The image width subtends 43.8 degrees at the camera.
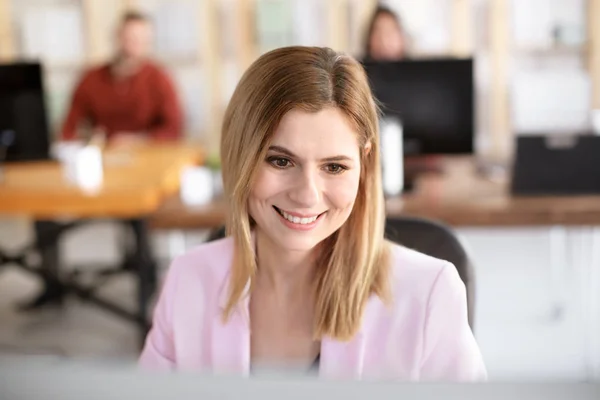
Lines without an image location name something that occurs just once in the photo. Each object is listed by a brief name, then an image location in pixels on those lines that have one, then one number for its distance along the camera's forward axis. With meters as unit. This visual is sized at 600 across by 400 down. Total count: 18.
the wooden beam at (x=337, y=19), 3.55
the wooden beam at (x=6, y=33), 3.77
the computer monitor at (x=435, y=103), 1.79
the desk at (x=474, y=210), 1.72
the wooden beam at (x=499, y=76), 3.49
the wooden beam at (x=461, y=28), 3.50
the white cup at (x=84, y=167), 2.11
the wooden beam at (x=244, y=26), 3.66
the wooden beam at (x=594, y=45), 3.46
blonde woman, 0.54
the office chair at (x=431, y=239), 0.73
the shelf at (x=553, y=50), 3.53
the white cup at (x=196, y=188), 1.89
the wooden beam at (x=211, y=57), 3.67
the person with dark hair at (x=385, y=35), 2.43
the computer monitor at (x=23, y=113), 1.94
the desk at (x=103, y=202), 1.98
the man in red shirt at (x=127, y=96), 3.01
